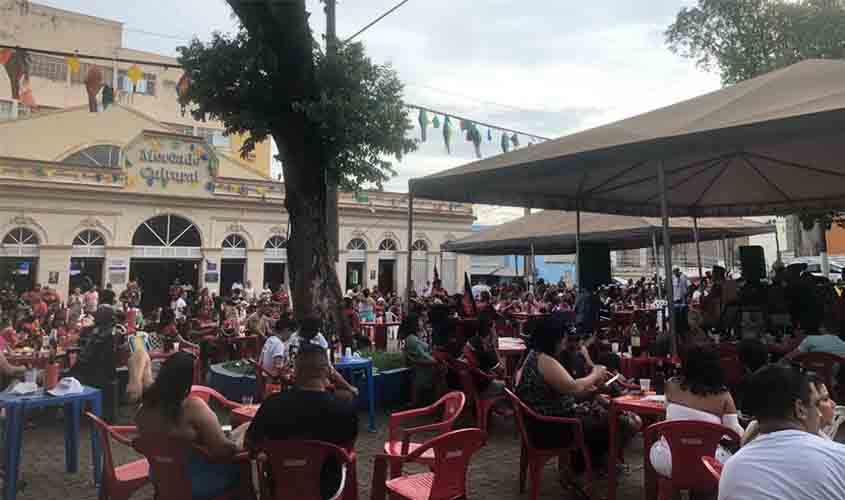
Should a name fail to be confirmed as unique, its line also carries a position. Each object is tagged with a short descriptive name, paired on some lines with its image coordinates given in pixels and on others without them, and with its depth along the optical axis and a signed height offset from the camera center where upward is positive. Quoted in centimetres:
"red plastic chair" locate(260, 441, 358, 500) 279 -97
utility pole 845 +117
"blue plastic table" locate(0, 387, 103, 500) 423 -118
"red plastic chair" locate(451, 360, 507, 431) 555 -124
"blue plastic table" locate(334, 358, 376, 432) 618 -105
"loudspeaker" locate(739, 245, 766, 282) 1067 +21
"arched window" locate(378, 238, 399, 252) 2650 +150
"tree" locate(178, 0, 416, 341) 681 +220
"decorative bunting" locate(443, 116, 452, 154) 1498 +401
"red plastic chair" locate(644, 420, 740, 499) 303 -98
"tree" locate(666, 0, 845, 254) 1641 +774
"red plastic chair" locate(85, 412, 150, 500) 333 -126
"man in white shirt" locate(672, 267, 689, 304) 1355 -34
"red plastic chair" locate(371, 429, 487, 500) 294 -107
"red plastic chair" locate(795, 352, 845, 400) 484 -83
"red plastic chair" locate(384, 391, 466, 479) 352 -102
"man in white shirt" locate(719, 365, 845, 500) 189 -65
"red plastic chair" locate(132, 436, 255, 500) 288 -99
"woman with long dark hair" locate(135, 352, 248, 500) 301 -79
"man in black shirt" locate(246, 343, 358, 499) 290 -78
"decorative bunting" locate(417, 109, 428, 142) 1379 +396
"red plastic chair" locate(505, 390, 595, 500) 385 -125
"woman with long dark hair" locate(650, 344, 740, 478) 321 -75
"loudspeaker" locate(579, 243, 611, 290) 1202 +23
